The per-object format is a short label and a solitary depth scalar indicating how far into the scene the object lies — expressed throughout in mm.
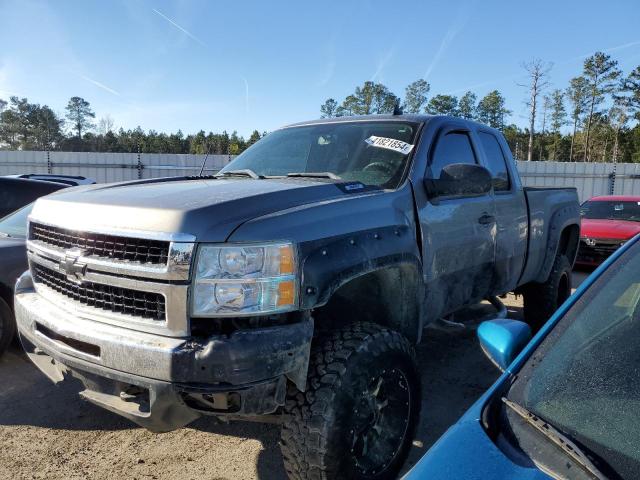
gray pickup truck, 2166
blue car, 1317
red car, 9555
